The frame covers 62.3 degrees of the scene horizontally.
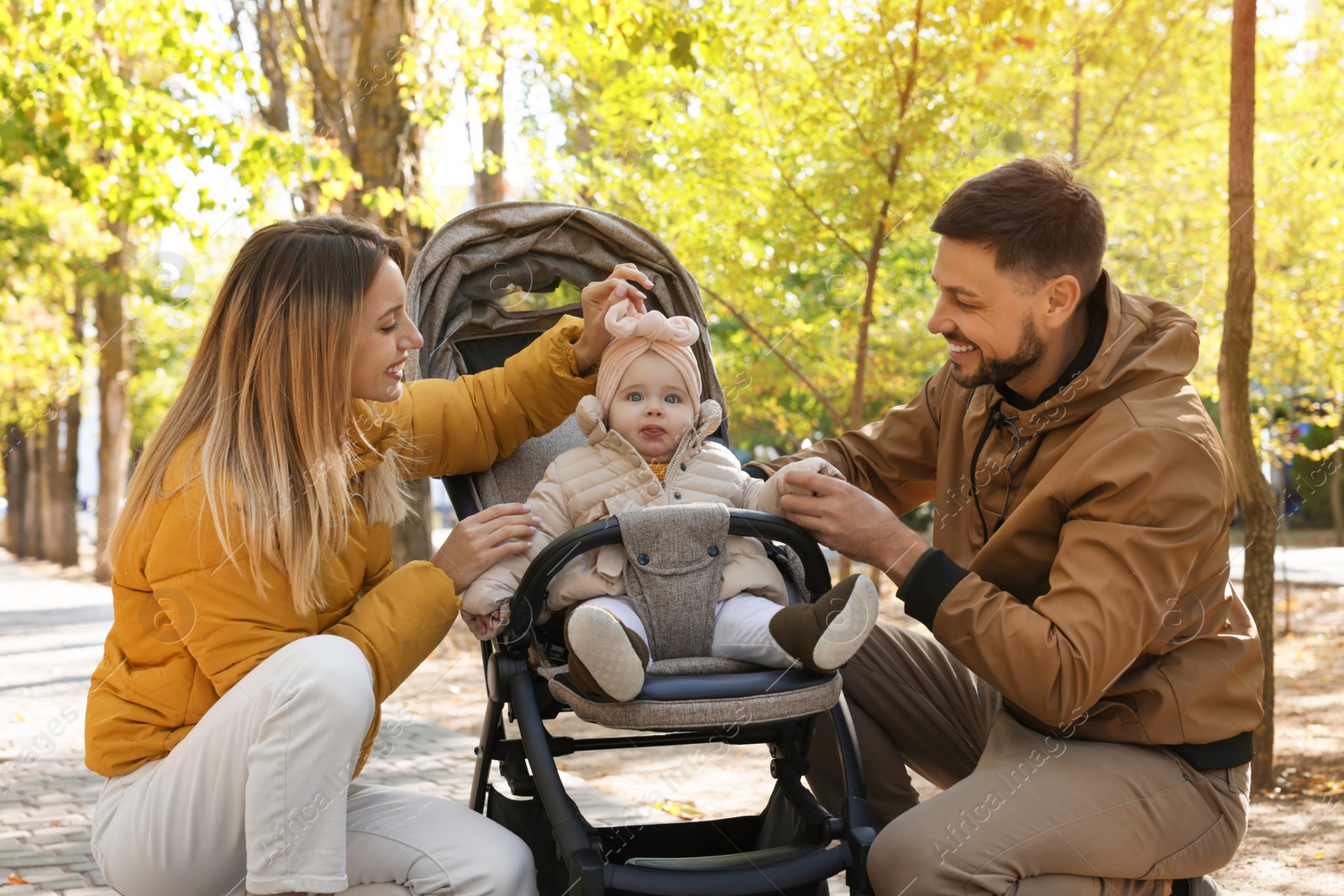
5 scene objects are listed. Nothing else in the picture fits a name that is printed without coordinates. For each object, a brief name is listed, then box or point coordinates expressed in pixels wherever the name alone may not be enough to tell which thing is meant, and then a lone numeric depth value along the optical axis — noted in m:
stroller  2.31
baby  2.64
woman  2.20
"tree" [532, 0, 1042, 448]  6.85
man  2.39
